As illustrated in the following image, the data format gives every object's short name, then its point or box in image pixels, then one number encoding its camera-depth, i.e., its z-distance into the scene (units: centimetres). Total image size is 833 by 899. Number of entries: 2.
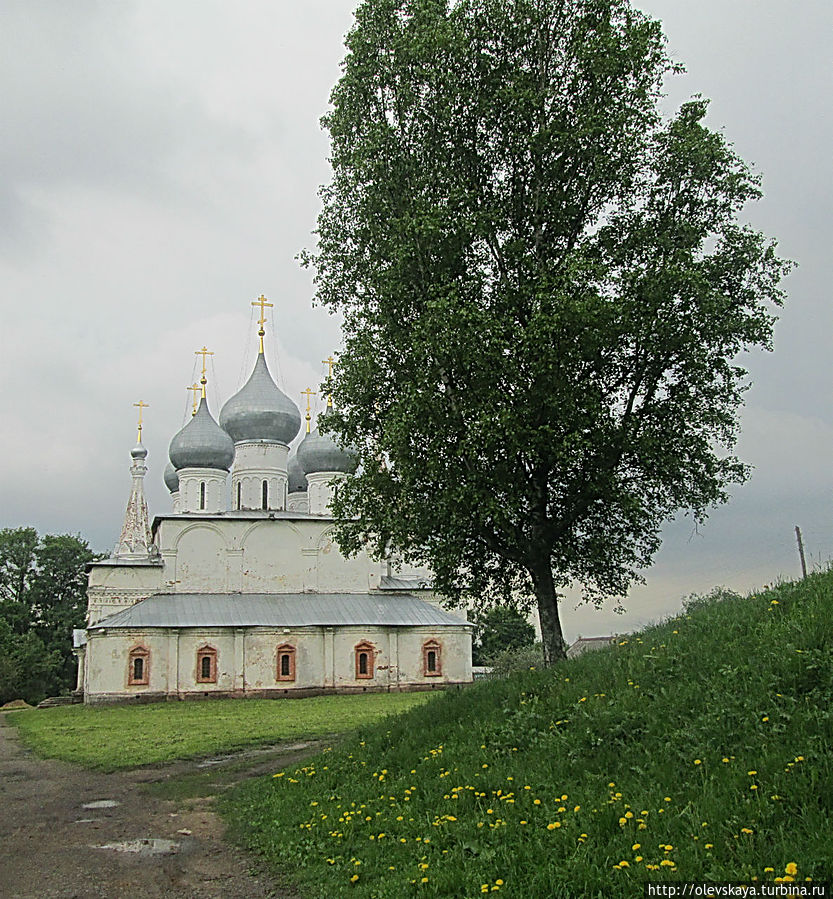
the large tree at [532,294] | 1247
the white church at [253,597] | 3519
